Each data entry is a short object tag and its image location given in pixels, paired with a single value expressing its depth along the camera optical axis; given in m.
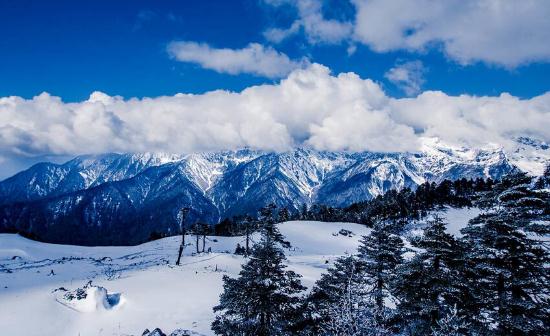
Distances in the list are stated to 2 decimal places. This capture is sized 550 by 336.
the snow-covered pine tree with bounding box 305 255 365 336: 22.11
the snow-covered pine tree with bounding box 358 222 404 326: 29.20
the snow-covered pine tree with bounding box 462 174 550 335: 16.42
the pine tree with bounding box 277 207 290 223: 166.75
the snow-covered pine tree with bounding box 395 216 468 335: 19.67
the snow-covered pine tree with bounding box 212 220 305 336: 20.47
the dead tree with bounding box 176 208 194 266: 66.44
